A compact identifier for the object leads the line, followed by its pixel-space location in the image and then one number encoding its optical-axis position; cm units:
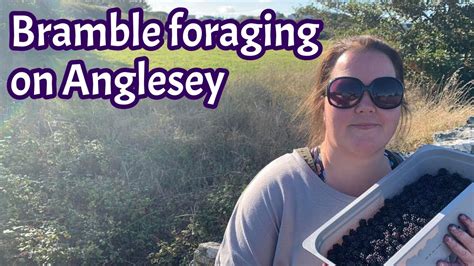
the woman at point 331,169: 141
